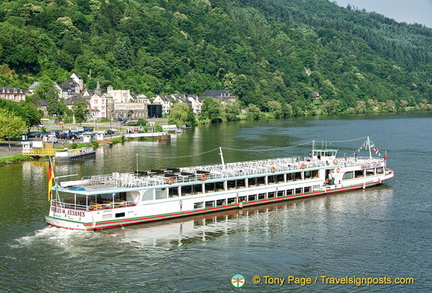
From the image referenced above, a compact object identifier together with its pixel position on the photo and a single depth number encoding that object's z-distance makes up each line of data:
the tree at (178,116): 148.88
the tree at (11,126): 86.69
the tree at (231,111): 183.51
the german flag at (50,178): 43.82
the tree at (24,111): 101.07
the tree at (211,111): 175.50
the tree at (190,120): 155.88
